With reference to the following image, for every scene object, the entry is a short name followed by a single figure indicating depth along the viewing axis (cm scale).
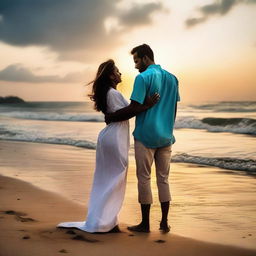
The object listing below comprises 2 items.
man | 300
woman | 305
